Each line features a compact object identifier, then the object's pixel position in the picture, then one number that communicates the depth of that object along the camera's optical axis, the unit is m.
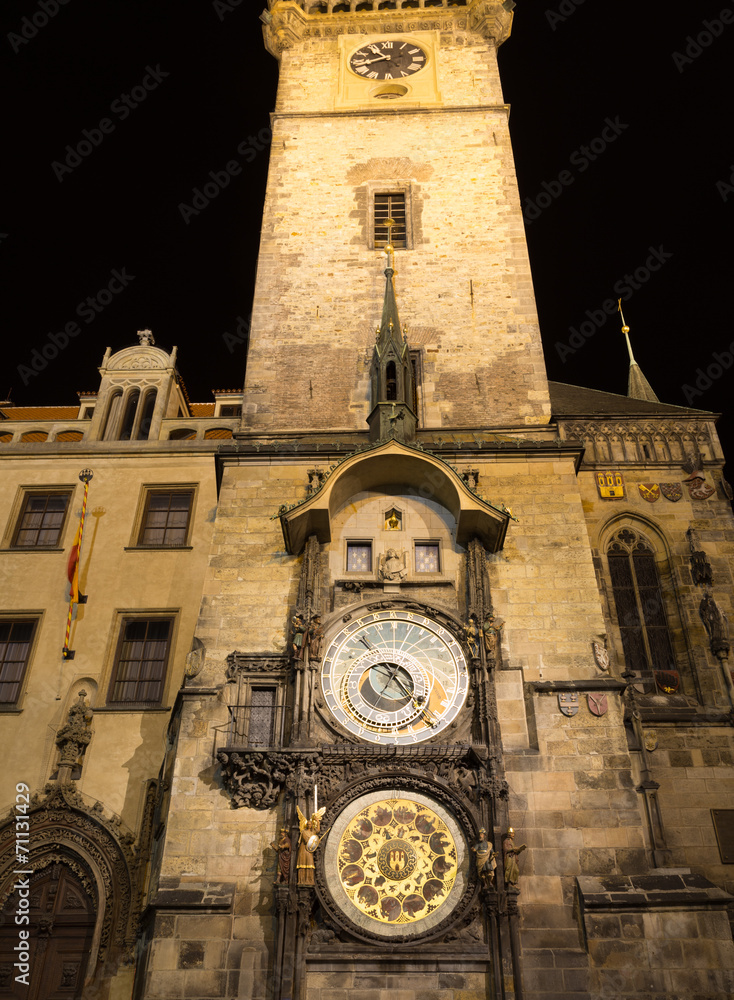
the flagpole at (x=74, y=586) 16.98
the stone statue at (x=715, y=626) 15.70
